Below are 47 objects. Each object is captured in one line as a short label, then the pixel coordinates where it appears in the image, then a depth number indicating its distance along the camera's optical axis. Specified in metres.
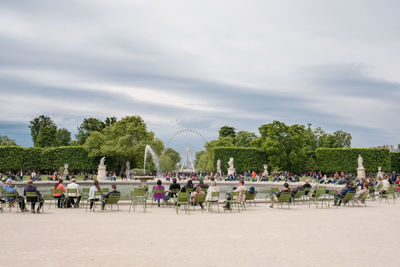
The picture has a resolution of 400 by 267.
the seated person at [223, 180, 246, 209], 13.12
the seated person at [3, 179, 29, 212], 11.91
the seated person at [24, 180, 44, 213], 11.61
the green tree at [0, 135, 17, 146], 86.51
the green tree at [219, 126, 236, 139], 79.61
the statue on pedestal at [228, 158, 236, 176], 43.39
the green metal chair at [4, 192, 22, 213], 11.94
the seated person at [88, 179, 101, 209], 12.53
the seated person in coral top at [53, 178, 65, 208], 13.13
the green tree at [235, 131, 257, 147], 76.38
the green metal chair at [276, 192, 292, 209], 13.04
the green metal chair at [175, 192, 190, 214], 12.07
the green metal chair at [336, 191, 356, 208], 14.03
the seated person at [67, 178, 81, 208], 13.31
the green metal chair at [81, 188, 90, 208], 13.06
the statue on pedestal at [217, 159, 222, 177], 45.42
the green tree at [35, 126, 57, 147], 69.44
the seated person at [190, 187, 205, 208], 13.09
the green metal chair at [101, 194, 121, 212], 12.08
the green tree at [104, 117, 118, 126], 63.44
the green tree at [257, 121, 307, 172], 47.67
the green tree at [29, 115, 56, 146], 78.25
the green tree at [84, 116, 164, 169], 48.84
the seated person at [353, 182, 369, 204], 14.59
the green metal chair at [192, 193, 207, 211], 12.50
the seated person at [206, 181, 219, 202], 12.58
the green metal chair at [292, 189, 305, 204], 14.82
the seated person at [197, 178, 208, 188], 14.60
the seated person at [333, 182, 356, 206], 14.45
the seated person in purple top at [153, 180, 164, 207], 13.63
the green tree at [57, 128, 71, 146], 83.53
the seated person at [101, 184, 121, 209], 12.27
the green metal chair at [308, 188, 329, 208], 13.73
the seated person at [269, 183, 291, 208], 13.56
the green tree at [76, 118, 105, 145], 62.71
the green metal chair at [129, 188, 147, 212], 12.81
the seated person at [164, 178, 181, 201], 14.20
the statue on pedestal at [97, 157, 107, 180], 41.03
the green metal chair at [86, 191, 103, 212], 12.28
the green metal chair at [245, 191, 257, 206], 13.37
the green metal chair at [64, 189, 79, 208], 13.18
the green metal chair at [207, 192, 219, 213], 12.48
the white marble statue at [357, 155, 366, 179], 38.84
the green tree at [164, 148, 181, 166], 106.83
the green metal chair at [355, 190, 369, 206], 14.58
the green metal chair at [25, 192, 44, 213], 11.50
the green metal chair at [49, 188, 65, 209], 13.09
